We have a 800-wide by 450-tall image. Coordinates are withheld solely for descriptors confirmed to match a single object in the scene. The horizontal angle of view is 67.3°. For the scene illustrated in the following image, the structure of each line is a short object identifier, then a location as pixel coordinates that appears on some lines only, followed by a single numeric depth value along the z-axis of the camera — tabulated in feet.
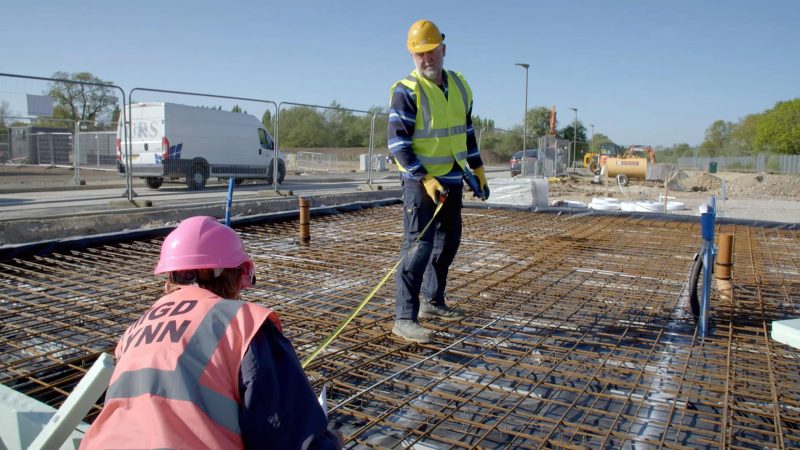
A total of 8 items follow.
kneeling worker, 3.95
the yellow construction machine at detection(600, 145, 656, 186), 77.00
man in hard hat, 10.39
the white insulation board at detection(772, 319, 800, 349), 6.70
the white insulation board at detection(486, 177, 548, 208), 36.45
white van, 42.88
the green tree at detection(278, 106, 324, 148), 80.20
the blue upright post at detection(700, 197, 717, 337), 10.50
